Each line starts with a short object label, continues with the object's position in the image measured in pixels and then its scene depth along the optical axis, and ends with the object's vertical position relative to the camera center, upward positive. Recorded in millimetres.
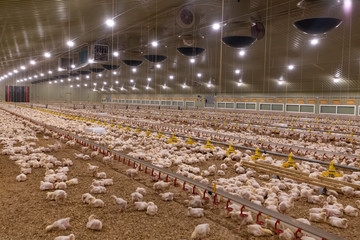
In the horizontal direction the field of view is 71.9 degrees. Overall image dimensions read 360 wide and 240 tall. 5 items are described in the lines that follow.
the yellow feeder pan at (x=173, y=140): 8191 -1015
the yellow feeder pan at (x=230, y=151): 6591 -1072
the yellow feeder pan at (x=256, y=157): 6164 -1123
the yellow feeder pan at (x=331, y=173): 4922 -1182
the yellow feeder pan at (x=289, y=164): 5465 -1140
